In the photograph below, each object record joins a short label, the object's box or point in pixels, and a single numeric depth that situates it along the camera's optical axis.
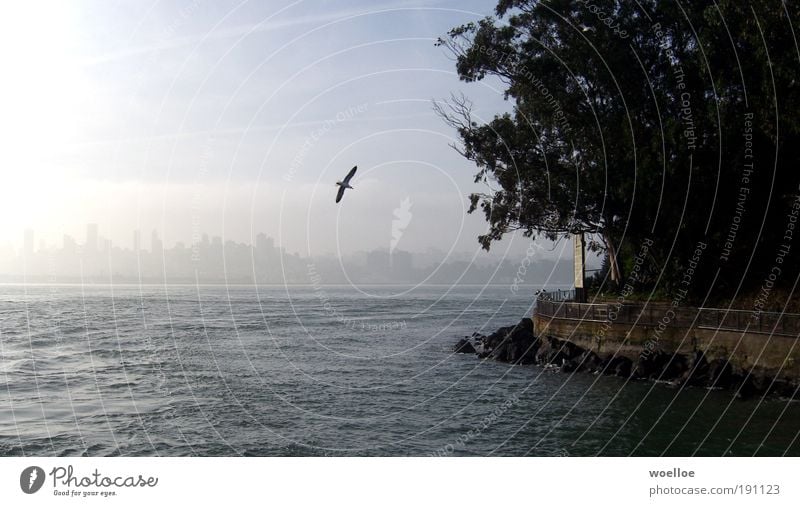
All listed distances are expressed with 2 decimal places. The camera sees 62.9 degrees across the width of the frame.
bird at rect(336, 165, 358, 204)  20.50
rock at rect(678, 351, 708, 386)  27.83
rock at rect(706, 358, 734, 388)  26.83
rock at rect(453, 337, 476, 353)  44.71
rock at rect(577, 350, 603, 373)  32.97
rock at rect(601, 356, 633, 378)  31.03
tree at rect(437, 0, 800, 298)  27.33
